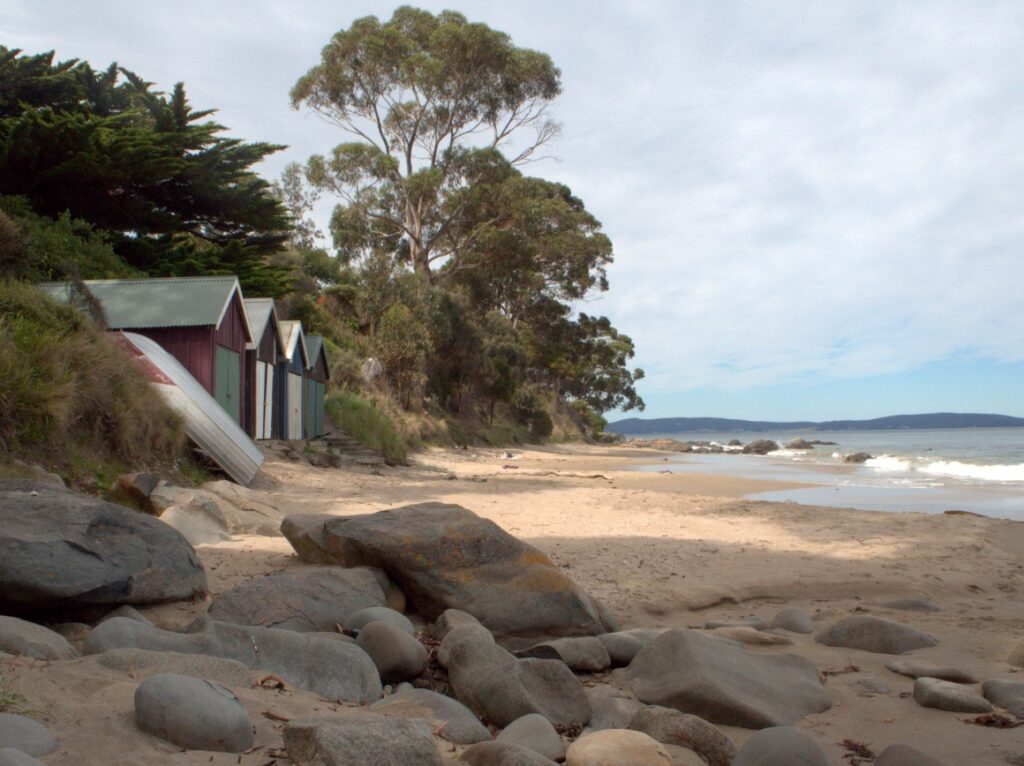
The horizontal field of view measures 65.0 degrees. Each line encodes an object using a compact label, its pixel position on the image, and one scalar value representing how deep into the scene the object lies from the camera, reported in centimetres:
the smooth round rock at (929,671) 471
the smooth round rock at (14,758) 215
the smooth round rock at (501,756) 298
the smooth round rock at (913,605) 671
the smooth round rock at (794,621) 597
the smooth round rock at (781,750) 339
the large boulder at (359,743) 254
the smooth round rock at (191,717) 274
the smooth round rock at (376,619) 497
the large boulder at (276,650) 379
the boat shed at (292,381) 1977
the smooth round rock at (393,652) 439
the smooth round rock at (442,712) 351
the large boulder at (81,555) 421
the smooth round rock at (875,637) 543
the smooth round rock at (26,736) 245
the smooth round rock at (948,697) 421
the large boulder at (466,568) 551
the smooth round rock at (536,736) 350
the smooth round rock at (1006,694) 419
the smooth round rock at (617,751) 320
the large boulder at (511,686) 398
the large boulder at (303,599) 478
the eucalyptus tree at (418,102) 3609
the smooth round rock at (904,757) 337
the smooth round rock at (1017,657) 504
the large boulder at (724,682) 418
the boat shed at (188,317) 1476
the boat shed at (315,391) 2155
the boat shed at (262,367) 1761
